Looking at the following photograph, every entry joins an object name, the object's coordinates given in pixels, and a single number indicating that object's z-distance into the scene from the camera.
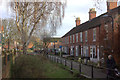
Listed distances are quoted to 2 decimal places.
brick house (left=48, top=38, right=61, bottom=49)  55.32
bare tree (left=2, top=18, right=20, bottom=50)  33.28
